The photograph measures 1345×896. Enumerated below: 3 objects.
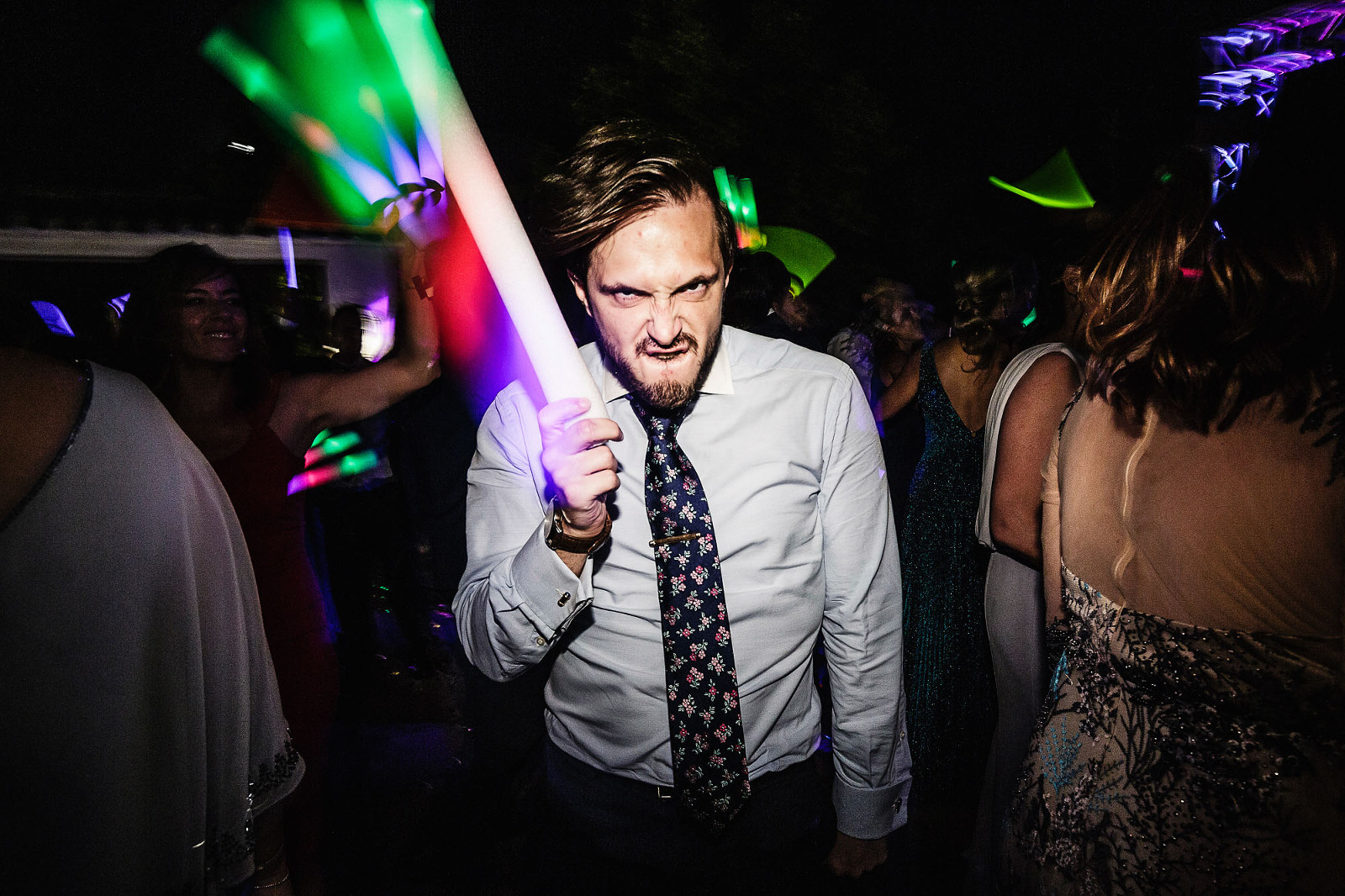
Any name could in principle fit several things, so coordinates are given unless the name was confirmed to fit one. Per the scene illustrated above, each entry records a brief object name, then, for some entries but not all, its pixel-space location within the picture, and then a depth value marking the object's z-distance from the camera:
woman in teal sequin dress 2.98
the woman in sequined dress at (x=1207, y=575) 1.07
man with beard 1.40
